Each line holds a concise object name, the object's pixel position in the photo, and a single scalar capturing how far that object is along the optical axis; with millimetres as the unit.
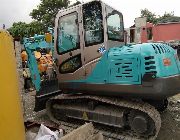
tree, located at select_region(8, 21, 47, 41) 17238
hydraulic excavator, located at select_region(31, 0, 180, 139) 2637
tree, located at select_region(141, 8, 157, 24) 22762
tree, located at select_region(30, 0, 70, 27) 18749
